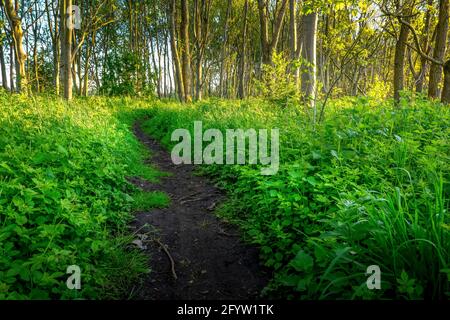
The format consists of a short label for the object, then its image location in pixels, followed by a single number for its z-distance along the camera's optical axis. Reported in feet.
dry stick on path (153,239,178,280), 10.40
